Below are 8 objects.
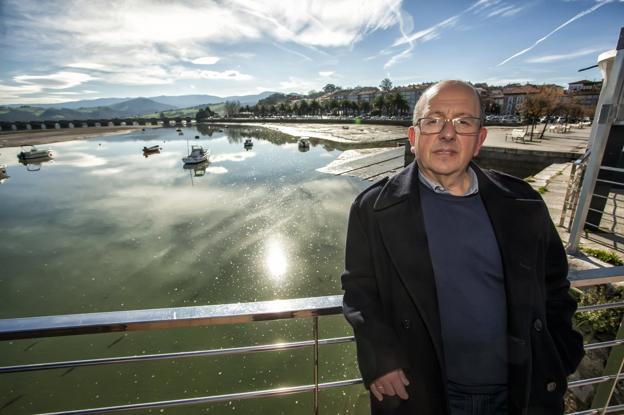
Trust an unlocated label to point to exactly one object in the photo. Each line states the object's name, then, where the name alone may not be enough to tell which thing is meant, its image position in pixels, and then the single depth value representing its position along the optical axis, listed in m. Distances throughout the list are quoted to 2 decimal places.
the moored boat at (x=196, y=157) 29.76
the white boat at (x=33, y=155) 34.56
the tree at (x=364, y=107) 85.12
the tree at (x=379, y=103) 78.38
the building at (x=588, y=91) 64.56
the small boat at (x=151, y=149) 40.59
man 1.12
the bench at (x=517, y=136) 19.46
